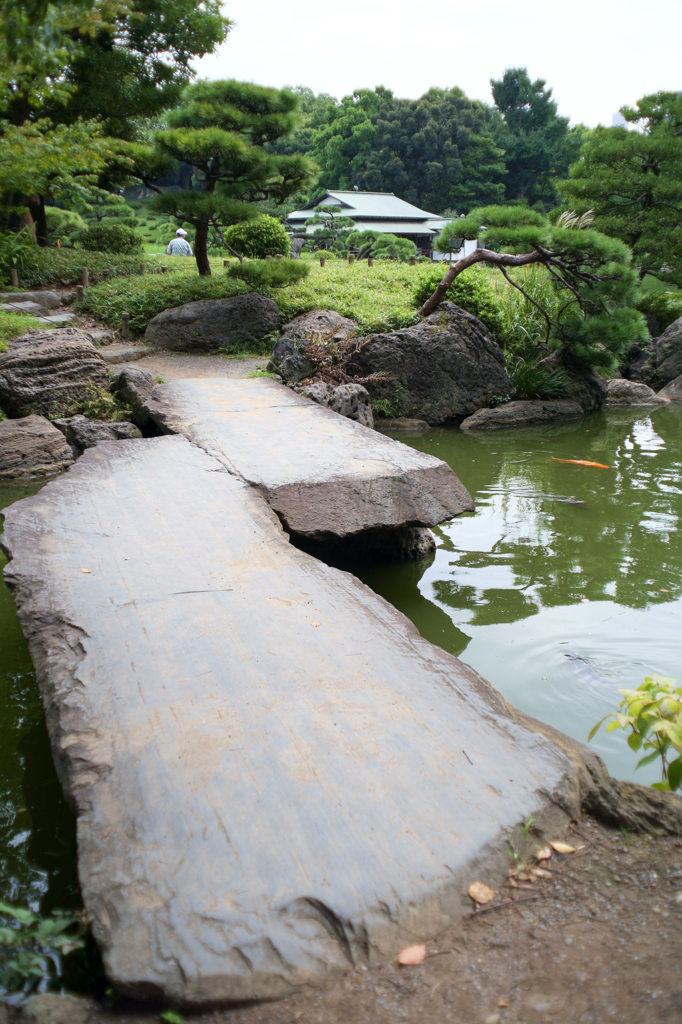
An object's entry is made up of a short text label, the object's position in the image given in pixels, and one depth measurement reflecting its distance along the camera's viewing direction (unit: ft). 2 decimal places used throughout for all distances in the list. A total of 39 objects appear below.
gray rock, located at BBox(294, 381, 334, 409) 20.25
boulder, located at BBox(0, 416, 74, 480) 17.71
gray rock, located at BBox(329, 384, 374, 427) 20.79
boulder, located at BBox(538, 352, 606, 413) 26.86
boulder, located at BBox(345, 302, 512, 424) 24.45
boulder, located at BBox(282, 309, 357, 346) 25.14
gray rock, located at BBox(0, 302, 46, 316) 29.99
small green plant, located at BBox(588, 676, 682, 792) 5.14
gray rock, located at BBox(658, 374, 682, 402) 30.25
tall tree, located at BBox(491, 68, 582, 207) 116.67
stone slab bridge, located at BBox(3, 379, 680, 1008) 4.33
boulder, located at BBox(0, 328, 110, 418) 19.67
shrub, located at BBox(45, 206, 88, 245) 56.70
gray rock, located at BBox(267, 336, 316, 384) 22.40
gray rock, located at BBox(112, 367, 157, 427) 18.74
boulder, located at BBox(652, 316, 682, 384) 32.65
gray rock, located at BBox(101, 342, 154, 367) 25.34
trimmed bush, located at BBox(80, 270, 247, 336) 30.35
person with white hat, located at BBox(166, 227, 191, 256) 51.06
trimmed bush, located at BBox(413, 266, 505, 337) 28.07
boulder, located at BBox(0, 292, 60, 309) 32.58
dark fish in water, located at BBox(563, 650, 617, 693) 8.61
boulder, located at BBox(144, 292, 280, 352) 27.86
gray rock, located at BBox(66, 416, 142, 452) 18.20
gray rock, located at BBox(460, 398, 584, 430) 24.45
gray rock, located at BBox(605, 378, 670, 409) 29.27
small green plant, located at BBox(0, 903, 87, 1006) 4.42
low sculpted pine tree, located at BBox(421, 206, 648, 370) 24.03
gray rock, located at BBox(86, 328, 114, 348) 27.55
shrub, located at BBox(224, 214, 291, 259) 50.90
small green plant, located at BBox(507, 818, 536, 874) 4.95
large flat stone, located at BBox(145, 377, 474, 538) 10.93
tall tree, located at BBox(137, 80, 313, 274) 28.55
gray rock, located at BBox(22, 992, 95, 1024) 3.98
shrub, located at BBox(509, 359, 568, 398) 26.45
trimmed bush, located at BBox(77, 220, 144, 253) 46.26
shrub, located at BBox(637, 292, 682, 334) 37.52
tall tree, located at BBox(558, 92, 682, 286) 38.24
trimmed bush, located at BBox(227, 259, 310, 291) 32.53
